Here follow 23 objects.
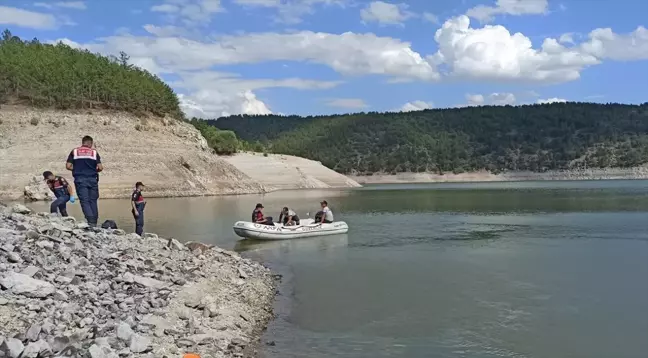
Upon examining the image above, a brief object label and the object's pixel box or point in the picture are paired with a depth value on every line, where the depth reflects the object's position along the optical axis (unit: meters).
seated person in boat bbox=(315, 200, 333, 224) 30.14
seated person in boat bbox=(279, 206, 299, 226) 28.33
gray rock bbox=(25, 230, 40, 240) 11.36
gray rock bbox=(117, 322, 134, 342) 8.47
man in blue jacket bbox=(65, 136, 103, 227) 14.62
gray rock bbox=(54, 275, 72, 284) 9.73
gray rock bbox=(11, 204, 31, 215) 15.26
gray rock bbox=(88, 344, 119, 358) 7.36
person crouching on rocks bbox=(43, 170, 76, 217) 16.86
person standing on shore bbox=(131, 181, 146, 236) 19.22
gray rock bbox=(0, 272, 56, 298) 8.69
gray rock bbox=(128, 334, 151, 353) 8.32
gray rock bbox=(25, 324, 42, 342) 7.28
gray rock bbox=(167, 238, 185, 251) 16.73
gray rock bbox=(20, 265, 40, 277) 9.35
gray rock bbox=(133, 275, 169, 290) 11.46
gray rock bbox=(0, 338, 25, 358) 6.57
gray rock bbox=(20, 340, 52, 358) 6.73
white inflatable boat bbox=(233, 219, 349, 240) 26.66
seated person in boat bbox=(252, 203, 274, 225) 27.70
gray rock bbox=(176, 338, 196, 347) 9.47
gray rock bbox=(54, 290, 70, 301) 9.01
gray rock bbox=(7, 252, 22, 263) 9.76
